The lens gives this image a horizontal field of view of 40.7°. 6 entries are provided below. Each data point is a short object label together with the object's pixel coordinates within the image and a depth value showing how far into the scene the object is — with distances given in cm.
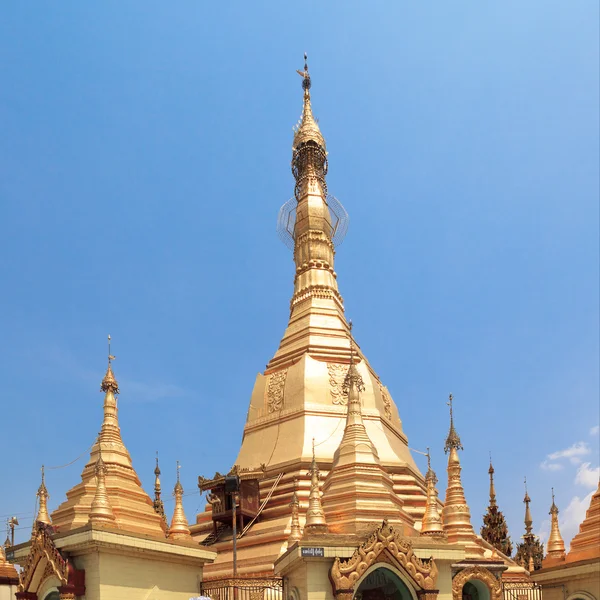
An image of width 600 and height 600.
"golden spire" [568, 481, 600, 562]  2134
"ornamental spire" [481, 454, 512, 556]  3962
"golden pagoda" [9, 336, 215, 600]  1934
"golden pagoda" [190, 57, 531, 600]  1867
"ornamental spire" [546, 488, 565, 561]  2288
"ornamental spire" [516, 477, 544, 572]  4081
